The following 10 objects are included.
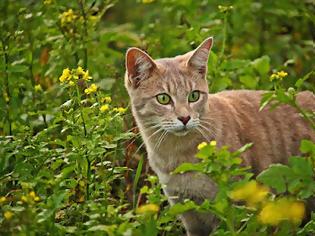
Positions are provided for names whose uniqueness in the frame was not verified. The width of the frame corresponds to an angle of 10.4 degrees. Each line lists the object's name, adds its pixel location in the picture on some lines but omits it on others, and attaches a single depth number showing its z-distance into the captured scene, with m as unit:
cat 8.61
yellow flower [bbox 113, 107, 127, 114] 8.14
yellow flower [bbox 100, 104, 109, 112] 7.82
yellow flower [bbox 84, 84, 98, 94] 7.97
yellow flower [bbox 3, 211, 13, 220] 6.71
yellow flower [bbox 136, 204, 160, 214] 6.48
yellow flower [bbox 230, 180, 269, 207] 5.90
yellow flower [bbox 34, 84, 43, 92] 10.03
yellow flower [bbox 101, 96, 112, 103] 8.20
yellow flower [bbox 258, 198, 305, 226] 5.76
